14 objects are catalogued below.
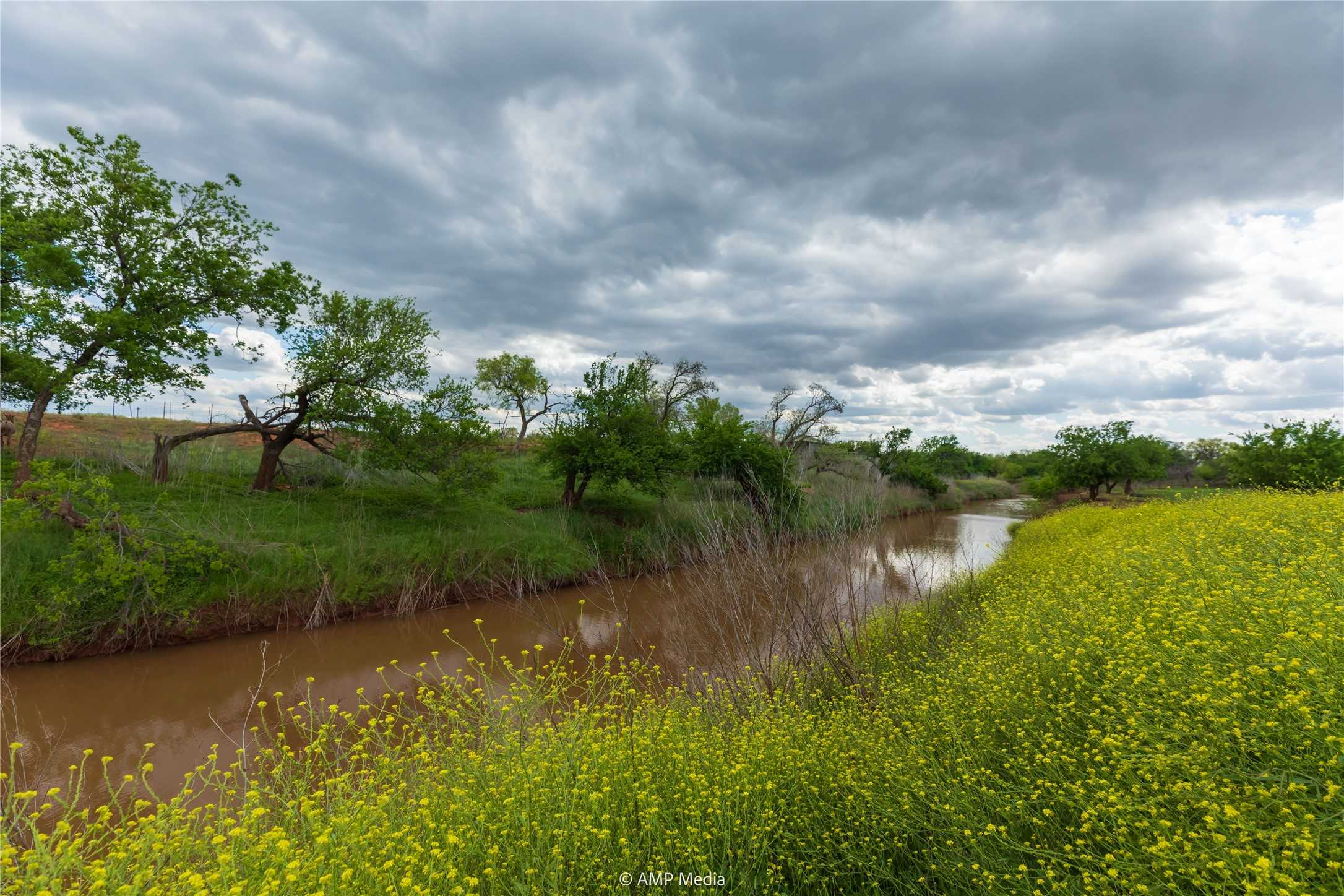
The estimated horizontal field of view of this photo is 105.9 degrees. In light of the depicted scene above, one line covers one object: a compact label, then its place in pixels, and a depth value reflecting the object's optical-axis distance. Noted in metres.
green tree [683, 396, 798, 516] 20.19
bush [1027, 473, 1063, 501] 34.12
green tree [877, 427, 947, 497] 37.50
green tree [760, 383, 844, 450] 32.94
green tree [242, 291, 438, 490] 13.93
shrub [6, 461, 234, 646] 8.35
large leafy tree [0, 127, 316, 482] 10.23
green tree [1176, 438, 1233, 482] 40.88
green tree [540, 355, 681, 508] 17.47
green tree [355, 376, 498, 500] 13.97
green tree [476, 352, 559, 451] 36.84
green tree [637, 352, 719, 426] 34.53
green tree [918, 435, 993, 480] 43.69
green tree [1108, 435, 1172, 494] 29.34
